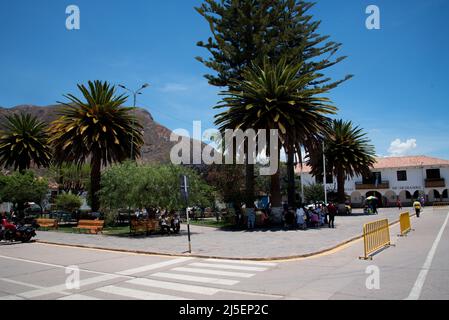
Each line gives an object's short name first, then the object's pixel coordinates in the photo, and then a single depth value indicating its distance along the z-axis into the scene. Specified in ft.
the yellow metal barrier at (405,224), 61.28
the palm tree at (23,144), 126.62
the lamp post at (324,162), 130.93
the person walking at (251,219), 83.71
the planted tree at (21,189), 117.91
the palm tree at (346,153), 134.41
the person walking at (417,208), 100.90
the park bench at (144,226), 68.74
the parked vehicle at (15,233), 62.95
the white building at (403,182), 192.95
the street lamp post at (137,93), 101.49
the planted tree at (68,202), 140.48
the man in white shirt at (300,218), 76.23
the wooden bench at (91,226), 73.09
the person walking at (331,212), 78.59
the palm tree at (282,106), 83.30
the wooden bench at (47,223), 85.82
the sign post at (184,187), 47.85
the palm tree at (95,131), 92.38
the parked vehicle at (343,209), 137.29
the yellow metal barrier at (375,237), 39.50
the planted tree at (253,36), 102.06
